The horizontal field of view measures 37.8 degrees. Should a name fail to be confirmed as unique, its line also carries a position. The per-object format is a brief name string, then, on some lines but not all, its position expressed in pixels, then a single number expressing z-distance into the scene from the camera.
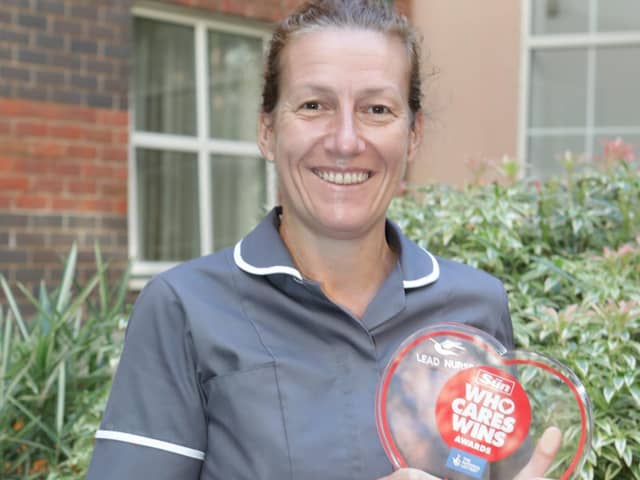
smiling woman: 1.59
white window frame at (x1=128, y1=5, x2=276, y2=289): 5.79
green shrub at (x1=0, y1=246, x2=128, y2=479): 3.11
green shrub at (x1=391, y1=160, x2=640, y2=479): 2.47
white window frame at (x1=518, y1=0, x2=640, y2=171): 6.61
